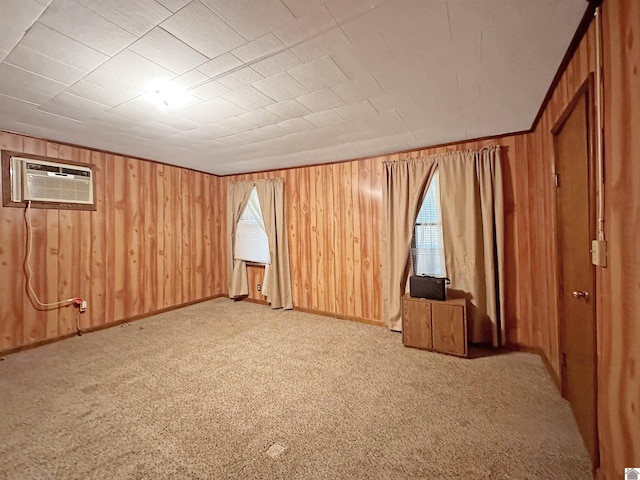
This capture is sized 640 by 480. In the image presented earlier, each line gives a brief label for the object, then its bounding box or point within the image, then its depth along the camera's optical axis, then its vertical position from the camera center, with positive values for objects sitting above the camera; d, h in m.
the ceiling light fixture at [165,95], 1.87 +1.10
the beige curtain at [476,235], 2.84 +0.02
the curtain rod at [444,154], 2.91 +0.98
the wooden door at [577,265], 1.42 -0.19
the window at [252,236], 4.70 +0.10
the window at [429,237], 3.23 +0.01
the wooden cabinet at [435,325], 2.66 -0.90
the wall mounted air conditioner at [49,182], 2.83 +0.72
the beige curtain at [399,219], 3.26 +0.25
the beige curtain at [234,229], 4.83 +0.24
